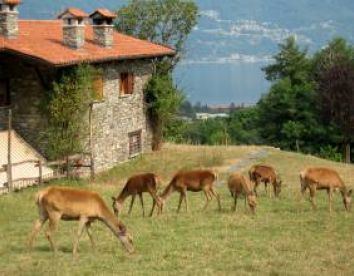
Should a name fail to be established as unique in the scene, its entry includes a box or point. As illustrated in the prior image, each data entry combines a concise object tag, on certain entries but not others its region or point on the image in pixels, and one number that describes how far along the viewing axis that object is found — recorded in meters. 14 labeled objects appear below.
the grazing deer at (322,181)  20.25
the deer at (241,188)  19.44
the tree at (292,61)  69.19
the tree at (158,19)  49.03
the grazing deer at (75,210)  14.20
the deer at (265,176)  23.55
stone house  29.67
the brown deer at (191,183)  19.98
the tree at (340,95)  53.53
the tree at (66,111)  29.50
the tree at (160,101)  39.09
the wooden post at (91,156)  30.58
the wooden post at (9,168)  24.79
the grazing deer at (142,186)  19.31
